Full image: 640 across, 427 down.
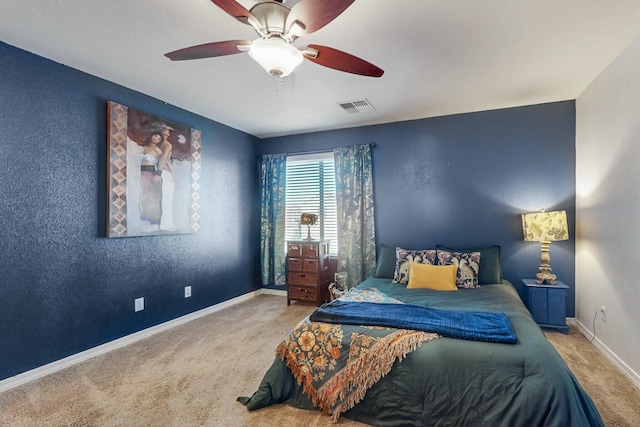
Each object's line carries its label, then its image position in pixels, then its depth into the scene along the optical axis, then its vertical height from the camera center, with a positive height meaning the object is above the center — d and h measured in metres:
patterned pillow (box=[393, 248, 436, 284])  3.47 -0.50
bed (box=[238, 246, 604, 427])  1.57 -0.91
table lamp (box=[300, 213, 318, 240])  4.40 -0.06
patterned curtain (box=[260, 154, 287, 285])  4.82 -0.04
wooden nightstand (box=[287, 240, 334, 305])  4.29 -0.78
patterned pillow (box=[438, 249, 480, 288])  3.22 -0.52
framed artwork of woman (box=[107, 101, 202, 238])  2.98 +0.42
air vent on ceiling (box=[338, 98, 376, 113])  3.53 +1.26
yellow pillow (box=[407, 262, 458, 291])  3.12 -0.62
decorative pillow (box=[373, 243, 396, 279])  3.74 -0.58
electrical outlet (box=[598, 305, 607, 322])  2.80 -0.87
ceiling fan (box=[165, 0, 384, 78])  1.50 +0.96
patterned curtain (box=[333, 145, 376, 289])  4.30 -0.02
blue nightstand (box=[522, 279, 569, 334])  3.19 -0.92
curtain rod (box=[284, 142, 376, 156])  4.65 +0.94
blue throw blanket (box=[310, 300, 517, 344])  1.86 -0.69
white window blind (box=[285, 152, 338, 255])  4.69 +0.30
